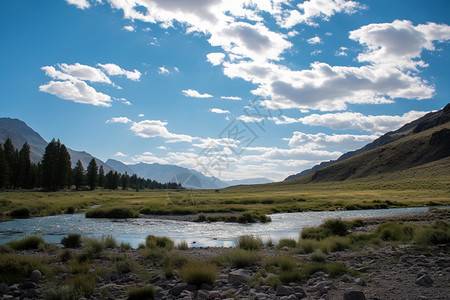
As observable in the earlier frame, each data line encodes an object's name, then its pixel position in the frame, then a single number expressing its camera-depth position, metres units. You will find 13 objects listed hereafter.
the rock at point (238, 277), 11.22
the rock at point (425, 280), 9.35
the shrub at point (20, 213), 37.53
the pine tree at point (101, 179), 121.56
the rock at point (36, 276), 11.55
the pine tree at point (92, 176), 101.50
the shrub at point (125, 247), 18.77
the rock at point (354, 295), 8.03
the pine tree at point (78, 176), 95.88
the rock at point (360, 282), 9.84
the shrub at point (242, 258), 13.82
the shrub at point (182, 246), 18.94
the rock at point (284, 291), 9.17
